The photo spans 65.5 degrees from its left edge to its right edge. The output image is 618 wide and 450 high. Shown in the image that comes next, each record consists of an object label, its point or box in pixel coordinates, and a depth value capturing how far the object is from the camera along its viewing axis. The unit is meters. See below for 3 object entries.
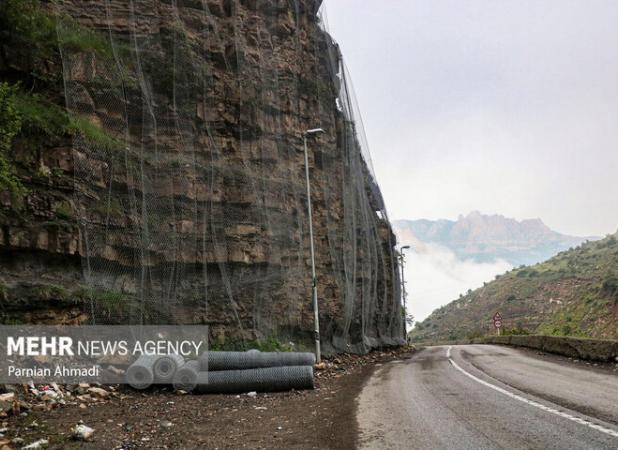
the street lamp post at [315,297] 17.32
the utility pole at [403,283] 42.00
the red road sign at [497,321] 37.41
